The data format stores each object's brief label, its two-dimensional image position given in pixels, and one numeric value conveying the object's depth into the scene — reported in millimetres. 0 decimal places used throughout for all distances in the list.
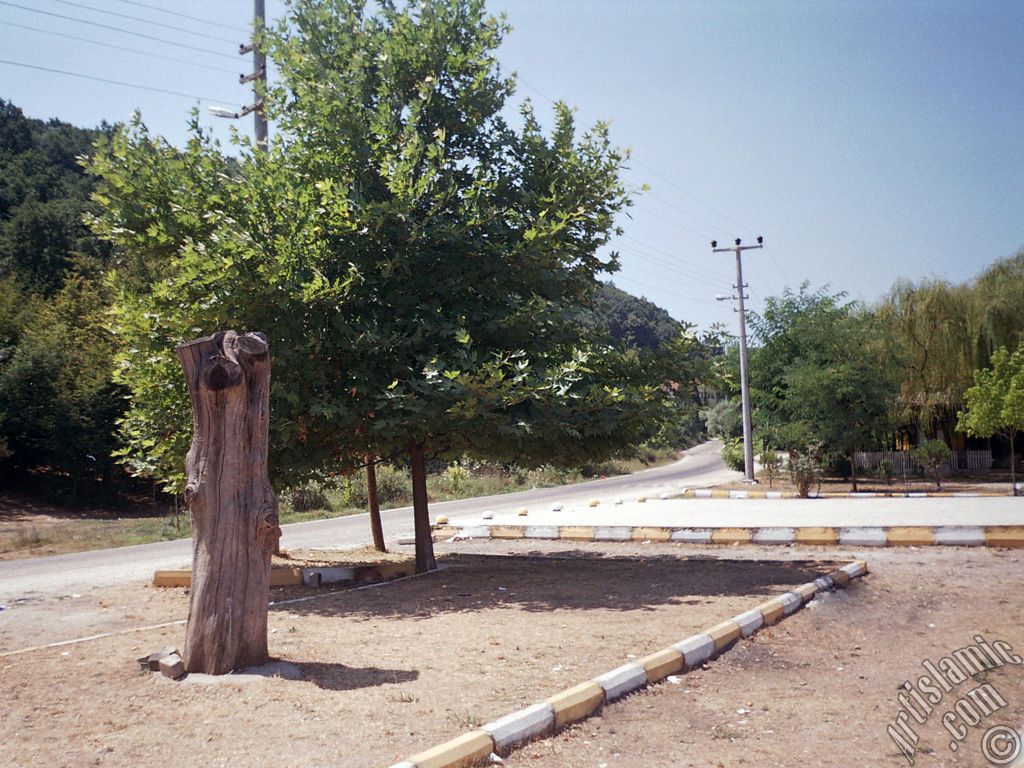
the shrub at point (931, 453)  28594
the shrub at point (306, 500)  26516
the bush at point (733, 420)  38981
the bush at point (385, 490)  27656
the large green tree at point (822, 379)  28031
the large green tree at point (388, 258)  9977
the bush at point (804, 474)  24828
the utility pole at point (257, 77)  13877
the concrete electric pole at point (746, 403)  31516
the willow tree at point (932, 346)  30359
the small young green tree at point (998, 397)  21625
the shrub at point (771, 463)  31578
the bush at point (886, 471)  29922
